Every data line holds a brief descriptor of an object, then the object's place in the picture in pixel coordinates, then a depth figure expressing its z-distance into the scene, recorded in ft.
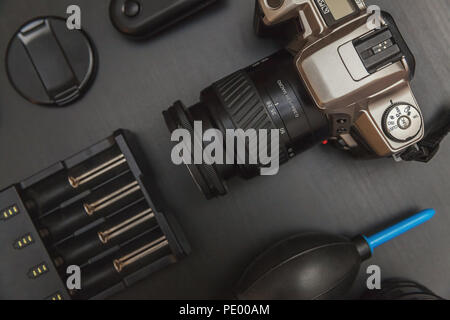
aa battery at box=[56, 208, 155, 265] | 1.57
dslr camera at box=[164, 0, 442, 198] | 1.26
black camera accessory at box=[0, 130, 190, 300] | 1.52
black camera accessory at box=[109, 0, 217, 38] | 1.56
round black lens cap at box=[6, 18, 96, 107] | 1.60
